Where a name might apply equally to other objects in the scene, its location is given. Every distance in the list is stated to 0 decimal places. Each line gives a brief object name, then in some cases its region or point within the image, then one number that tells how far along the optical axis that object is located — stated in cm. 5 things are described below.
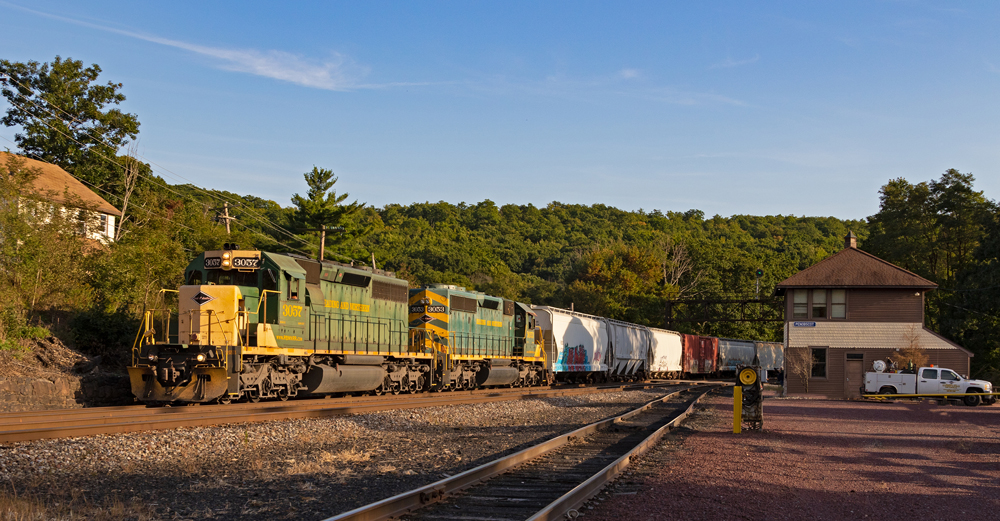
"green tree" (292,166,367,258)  5462
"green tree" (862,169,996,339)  4916
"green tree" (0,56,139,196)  4347
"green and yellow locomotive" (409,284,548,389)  2383
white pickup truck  2817
